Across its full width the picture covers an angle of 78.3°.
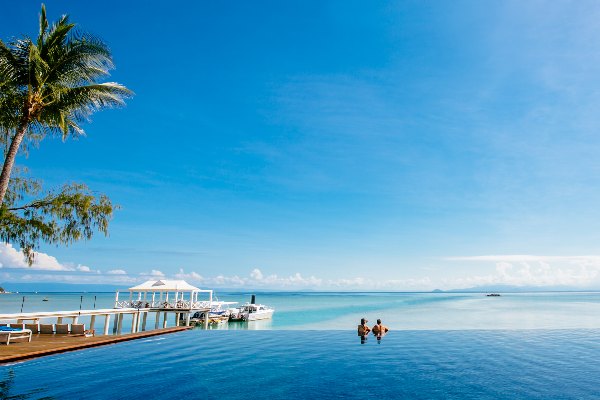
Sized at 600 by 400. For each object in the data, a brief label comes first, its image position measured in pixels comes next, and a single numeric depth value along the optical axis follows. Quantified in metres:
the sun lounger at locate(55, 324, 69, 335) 23.20
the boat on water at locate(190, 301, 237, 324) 46.91
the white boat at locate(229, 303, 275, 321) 54.09
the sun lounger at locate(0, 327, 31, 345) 18.70
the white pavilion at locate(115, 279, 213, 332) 39.31
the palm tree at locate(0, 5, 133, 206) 14.16
